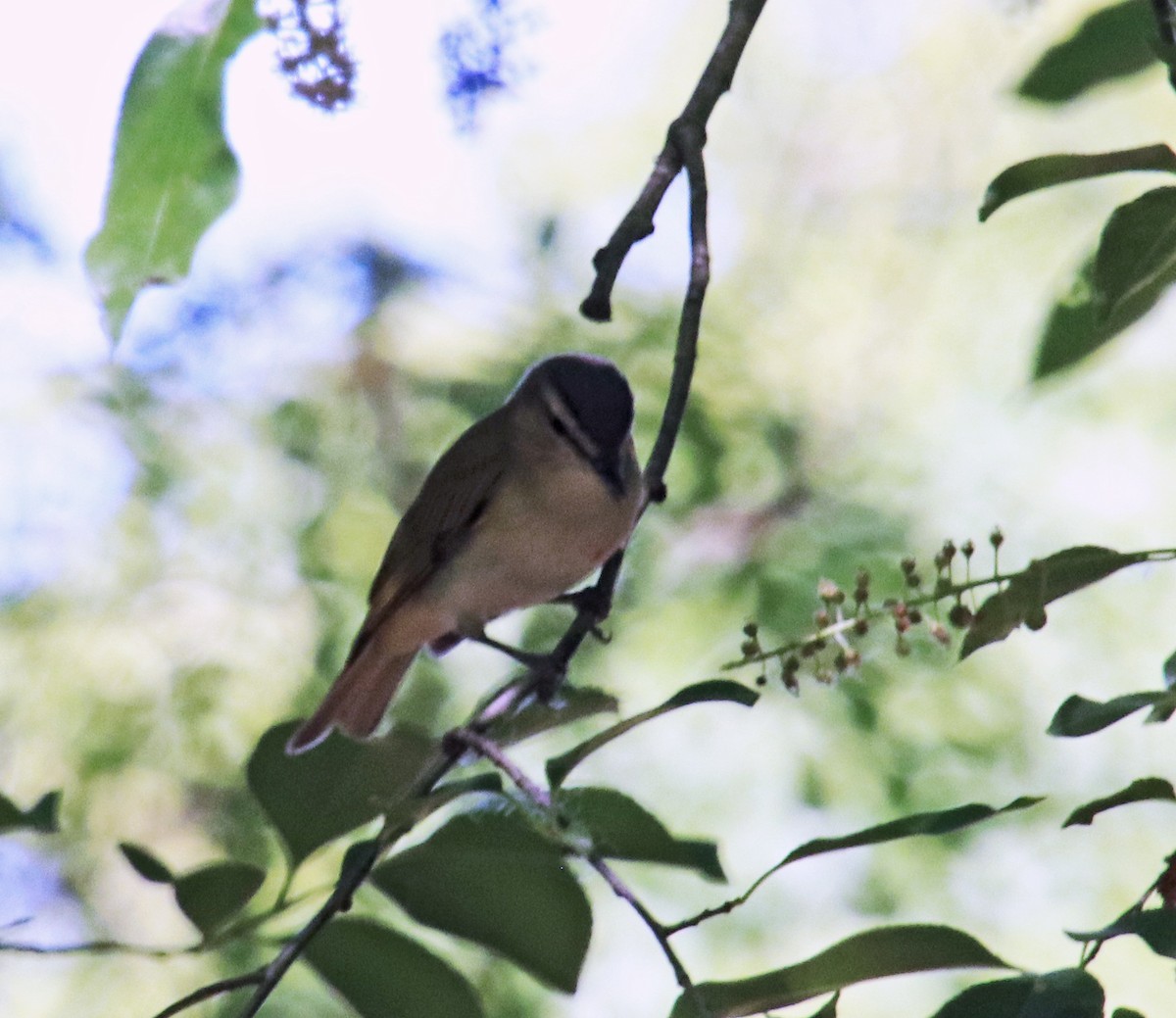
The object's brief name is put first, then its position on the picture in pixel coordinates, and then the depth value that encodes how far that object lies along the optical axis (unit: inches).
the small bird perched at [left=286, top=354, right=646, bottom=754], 205.3
